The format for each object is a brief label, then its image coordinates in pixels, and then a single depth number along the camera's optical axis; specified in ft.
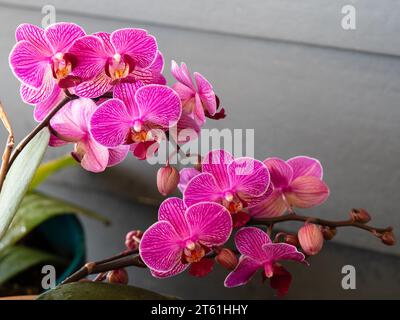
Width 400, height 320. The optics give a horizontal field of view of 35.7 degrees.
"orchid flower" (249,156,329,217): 1.99
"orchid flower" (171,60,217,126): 1.85
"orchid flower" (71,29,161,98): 1.74
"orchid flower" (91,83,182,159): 1.77
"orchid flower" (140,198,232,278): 1.85
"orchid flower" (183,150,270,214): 1.87
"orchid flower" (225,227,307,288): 1.93
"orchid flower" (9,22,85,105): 1.73
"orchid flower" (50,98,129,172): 1.87
